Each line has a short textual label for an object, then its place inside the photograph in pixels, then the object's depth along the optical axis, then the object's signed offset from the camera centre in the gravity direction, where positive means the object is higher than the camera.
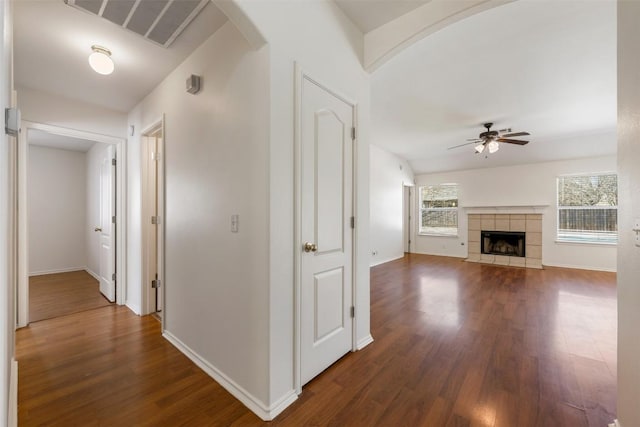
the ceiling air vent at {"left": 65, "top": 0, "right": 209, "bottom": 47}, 1.74 +1.36
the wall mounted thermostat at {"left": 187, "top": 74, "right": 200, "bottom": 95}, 2.17 +1.05
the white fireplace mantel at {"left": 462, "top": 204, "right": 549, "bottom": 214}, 6.37 +0.08
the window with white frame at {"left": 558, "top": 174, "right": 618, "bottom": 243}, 5.71 +0.09
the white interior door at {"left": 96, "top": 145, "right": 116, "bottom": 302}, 3.54 -0.21
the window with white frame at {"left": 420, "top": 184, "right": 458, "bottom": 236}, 7.62 +0.09
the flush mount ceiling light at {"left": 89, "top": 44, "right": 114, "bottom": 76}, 2.13 +1.21
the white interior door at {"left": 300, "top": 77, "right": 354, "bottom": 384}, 1.83 -0.12
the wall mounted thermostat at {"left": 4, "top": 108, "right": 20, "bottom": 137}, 1.02 +0.36
